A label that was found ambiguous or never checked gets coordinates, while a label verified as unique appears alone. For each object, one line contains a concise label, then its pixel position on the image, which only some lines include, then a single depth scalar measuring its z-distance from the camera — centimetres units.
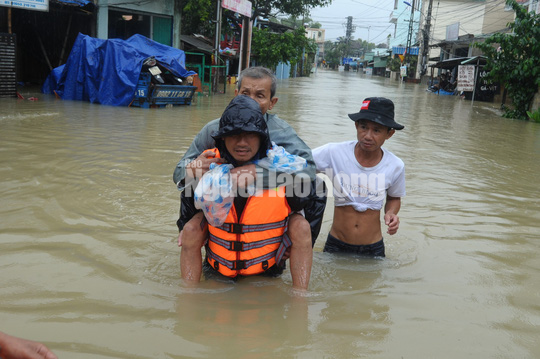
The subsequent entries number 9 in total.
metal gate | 1251
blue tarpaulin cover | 1330
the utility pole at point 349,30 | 11269
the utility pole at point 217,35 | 1809
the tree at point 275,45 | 2628
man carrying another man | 284
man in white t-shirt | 336
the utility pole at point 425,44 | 4456
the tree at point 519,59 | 1678
